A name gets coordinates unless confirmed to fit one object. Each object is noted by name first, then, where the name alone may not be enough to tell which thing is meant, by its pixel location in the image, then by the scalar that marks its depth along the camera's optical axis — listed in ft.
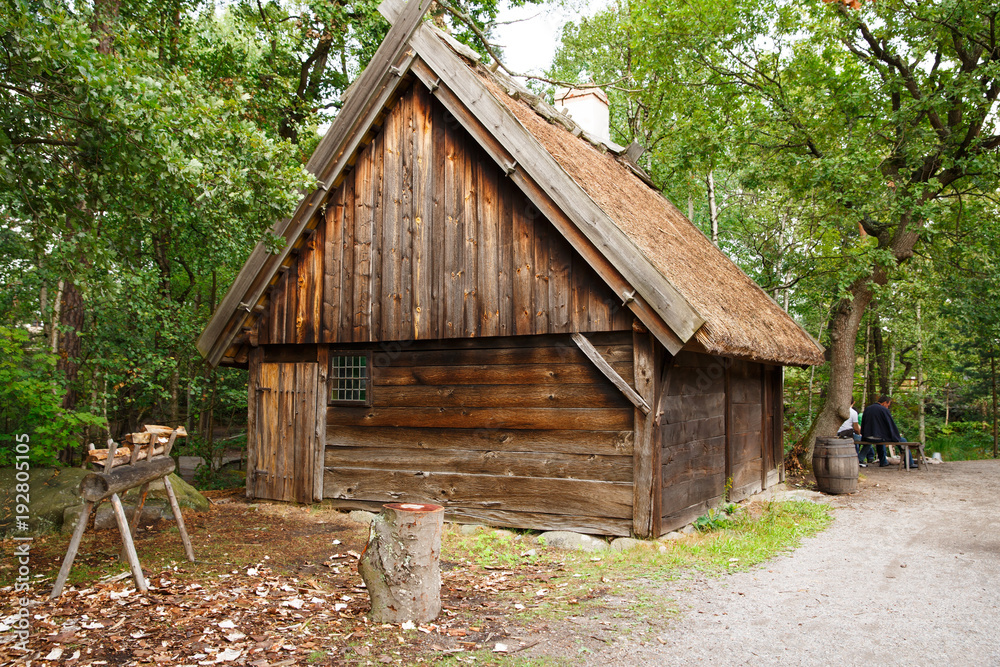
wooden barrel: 37.42
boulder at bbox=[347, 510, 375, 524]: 30.48
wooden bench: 46.79
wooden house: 25.34
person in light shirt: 47.96
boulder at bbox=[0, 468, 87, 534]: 26.40
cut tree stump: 16.38
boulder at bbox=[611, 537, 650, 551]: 24.27
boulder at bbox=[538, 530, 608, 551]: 25.21
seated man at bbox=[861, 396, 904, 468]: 47.67
